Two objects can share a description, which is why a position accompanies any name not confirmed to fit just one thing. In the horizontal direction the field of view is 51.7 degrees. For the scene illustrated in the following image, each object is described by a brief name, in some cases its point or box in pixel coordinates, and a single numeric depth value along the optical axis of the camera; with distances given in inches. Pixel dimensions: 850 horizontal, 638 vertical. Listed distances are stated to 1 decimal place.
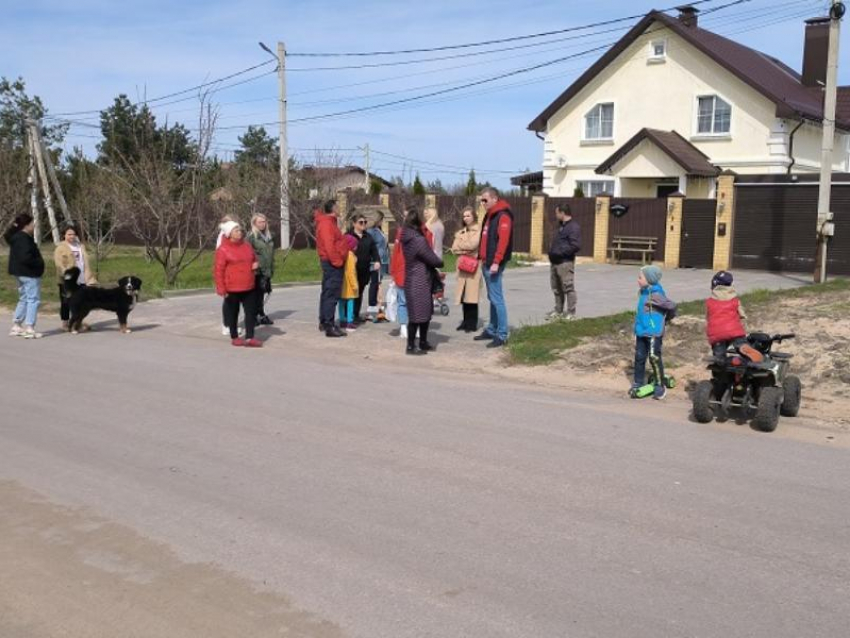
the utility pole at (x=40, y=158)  1137.9
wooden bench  1055.0
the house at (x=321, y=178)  1209.4
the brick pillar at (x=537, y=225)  1167.6
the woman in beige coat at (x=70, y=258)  511.2
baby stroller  520.0
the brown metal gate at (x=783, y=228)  905.5
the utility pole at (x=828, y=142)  724.0
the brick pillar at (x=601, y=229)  1101.7
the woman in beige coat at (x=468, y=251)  463.5
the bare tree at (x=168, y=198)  788.6
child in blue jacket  339.6
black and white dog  510.3
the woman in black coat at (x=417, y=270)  422.6
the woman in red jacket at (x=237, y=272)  458.9
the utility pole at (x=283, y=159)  1103.0
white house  1206.3
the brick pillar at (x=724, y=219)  978.7
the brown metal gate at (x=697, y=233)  1009.5
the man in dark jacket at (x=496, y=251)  441.1
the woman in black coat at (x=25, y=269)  487.8
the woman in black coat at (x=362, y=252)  513.0
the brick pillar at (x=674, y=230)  1032.2
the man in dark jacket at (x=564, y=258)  499.5
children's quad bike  291.9
